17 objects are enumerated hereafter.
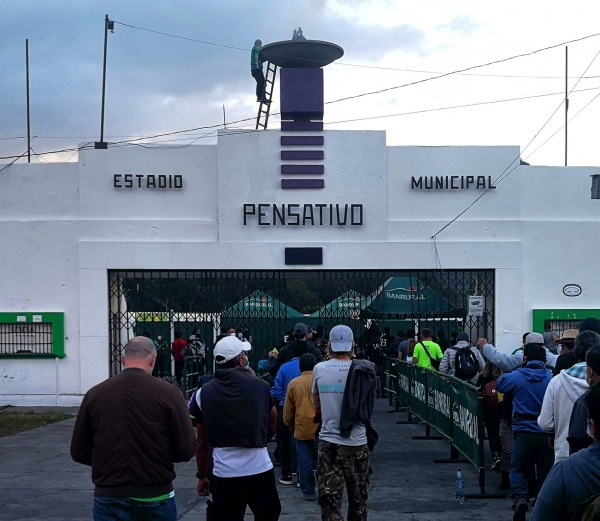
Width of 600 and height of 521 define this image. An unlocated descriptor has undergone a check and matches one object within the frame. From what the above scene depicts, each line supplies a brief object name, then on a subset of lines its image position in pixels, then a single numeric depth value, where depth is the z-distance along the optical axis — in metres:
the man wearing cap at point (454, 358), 12.48
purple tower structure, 18.00
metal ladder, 20.66
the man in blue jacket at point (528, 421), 7.91
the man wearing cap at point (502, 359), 9.56
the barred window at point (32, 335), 18.02
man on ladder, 20.00
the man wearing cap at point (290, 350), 10.18
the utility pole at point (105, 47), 23.12
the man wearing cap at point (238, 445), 5.84
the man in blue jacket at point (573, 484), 3.13
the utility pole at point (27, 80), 23.61
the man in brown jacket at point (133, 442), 4.86
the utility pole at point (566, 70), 21.55
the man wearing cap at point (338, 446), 7.05
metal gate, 18.48
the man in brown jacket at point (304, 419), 8.88
